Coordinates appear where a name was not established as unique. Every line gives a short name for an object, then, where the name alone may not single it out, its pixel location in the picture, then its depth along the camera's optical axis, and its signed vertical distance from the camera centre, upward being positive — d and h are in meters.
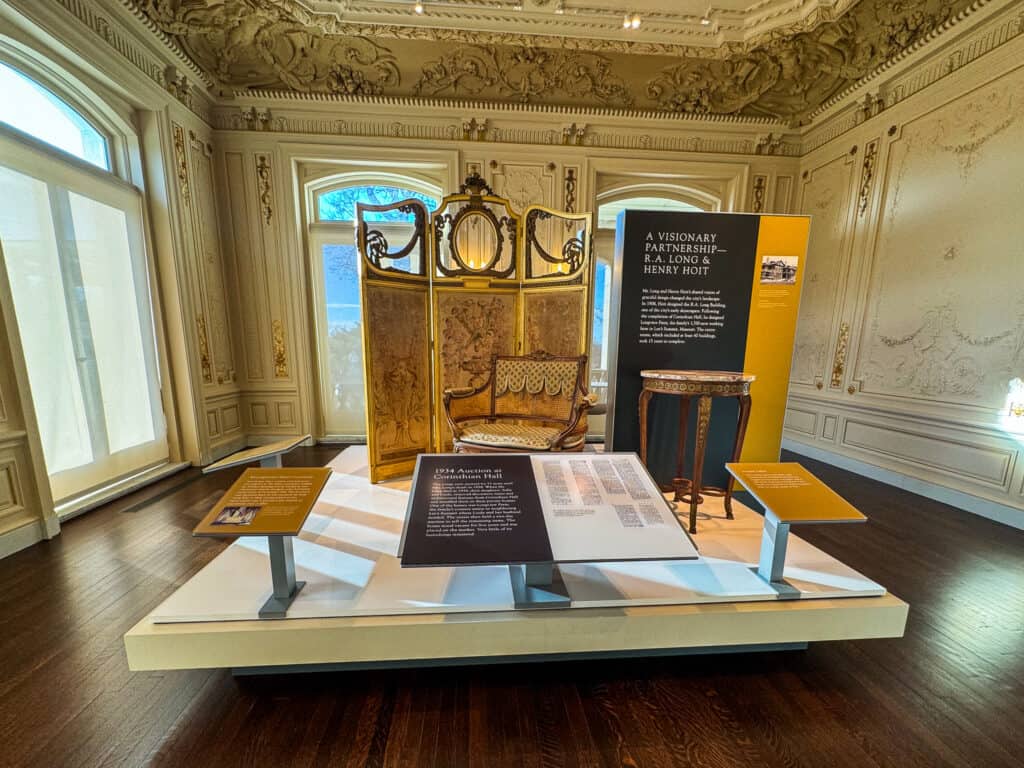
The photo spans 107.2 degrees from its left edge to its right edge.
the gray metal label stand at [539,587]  1.59 -1.12
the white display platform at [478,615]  1.50 -1.19
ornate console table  2.21 -0.35
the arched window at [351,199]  5.05 +1.76
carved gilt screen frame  3.15 +0.11
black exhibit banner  2.61 +0.21
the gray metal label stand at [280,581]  1.55 -1.07
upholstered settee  3.07 -0.62
